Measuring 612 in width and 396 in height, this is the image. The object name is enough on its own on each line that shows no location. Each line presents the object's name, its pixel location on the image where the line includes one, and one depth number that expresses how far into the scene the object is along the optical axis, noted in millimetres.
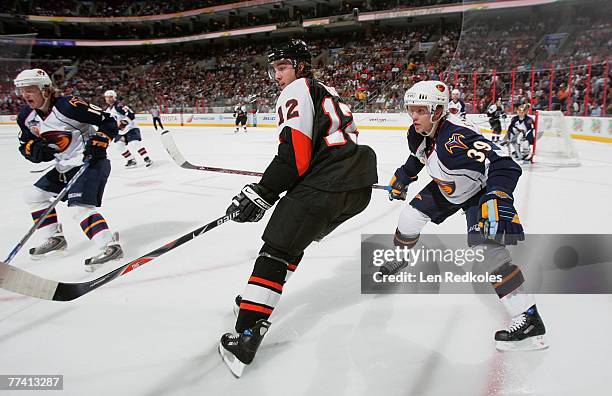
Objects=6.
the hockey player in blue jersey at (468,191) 1784
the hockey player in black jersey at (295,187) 1640
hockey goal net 7074
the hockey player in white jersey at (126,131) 7203
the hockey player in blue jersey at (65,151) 2857
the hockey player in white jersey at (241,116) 14916
